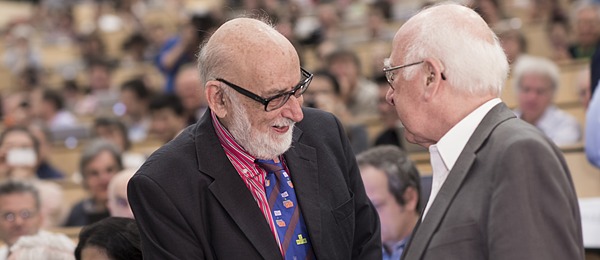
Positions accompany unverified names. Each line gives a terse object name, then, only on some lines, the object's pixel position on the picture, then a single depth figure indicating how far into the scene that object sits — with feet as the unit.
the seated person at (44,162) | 21.55
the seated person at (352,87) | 23.73
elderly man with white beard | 7.82
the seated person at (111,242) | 9.64
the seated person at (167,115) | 21.47
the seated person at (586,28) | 21.90
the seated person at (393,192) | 11.68
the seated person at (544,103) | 18.02
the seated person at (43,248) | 10.80
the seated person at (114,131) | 21.42
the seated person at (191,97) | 21.94
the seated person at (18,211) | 14.08
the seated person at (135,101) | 26.45
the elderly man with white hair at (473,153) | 6.24
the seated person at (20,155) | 19.54
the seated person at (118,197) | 14.01
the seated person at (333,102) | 18.15
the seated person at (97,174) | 17.76
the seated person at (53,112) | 28.37
